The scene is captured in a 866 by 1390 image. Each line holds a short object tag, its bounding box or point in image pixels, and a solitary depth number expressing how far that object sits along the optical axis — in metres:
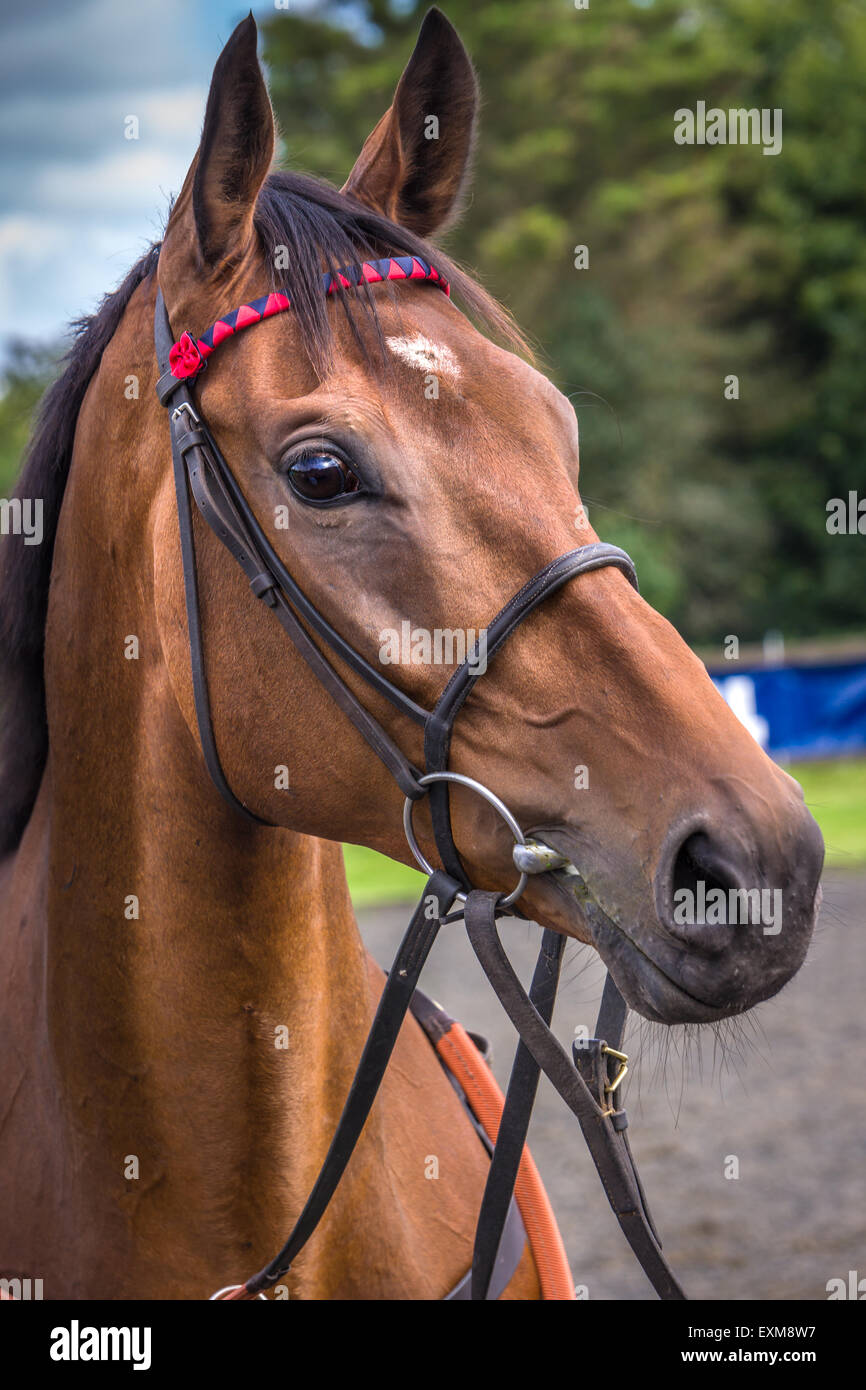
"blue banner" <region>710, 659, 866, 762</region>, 16.12
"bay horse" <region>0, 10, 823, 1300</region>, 1.65
